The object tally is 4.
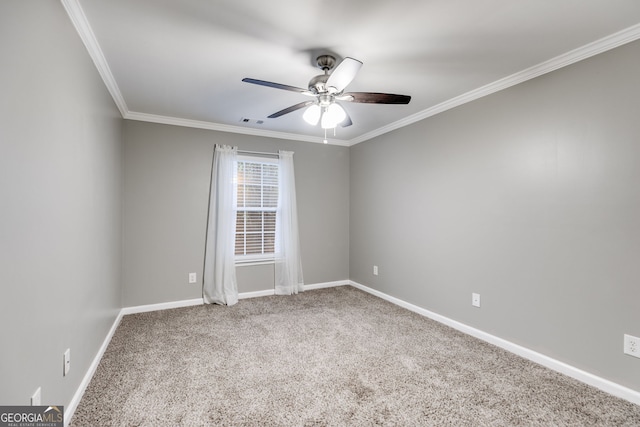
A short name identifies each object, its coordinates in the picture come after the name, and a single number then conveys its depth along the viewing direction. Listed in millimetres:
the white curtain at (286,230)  4422
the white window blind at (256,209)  4289
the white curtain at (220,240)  3979
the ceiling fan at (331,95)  1942
